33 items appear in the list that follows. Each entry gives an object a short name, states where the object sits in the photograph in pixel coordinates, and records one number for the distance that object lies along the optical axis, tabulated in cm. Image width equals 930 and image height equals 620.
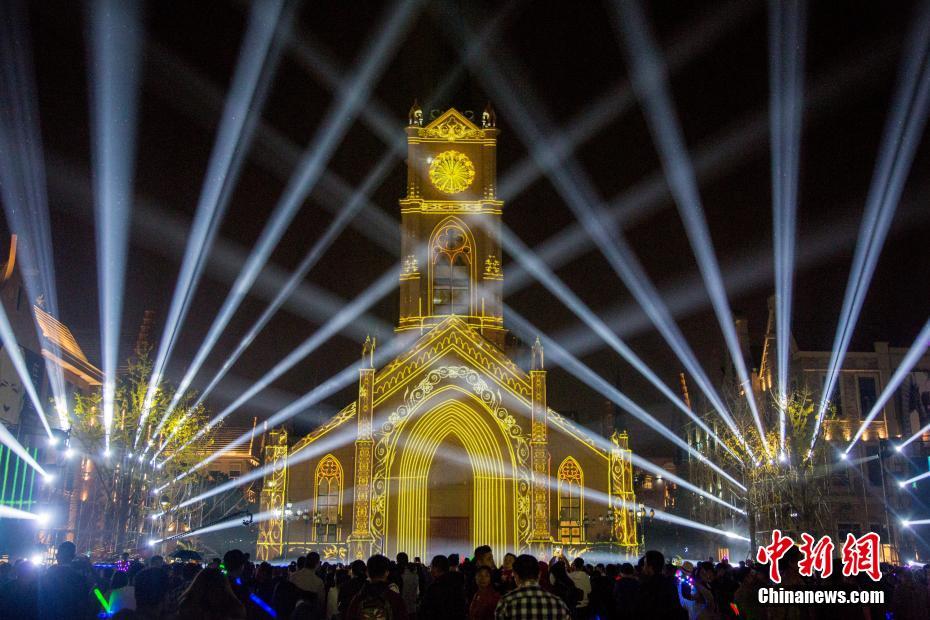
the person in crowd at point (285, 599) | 1017
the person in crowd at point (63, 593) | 908
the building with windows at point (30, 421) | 2989
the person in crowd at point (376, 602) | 779
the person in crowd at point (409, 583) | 1434
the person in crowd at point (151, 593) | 673
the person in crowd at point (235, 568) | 905
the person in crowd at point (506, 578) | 1072
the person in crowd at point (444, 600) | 922
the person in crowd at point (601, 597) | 1226
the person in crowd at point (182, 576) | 989
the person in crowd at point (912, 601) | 1165
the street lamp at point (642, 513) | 3595
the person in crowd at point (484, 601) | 925
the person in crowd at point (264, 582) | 1220
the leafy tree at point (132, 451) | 3372
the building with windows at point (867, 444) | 3800
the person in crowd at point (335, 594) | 1262
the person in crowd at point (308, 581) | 1077
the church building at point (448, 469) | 3994
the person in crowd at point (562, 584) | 1138
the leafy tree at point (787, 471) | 3503
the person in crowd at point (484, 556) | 1116
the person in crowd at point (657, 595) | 916
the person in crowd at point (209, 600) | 628
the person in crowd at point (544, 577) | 1165
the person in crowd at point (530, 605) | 696
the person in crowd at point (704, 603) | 1157
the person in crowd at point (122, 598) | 989
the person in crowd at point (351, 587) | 1151
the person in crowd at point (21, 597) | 889
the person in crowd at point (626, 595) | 962
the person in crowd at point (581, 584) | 1377
